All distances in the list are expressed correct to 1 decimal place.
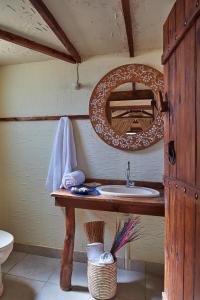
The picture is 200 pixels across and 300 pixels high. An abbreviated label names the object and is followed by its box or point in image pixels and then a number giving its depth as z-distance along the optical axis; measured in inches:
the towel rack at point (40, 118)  88.4
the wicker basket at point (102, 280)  68.4
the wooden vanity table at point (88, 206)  64.5
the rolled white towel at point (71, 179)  78.3
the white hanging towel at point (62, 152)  86.7
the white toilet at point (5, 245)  68.4
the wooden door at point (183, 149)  34.5
